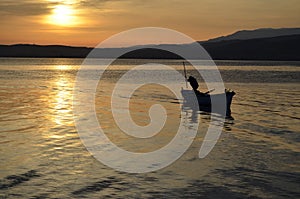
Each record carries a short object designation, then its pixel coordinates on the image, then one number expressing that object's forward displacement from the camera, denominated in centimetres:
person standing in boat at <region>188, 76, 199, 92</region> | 3797
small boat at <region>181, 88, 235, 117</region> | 3566
